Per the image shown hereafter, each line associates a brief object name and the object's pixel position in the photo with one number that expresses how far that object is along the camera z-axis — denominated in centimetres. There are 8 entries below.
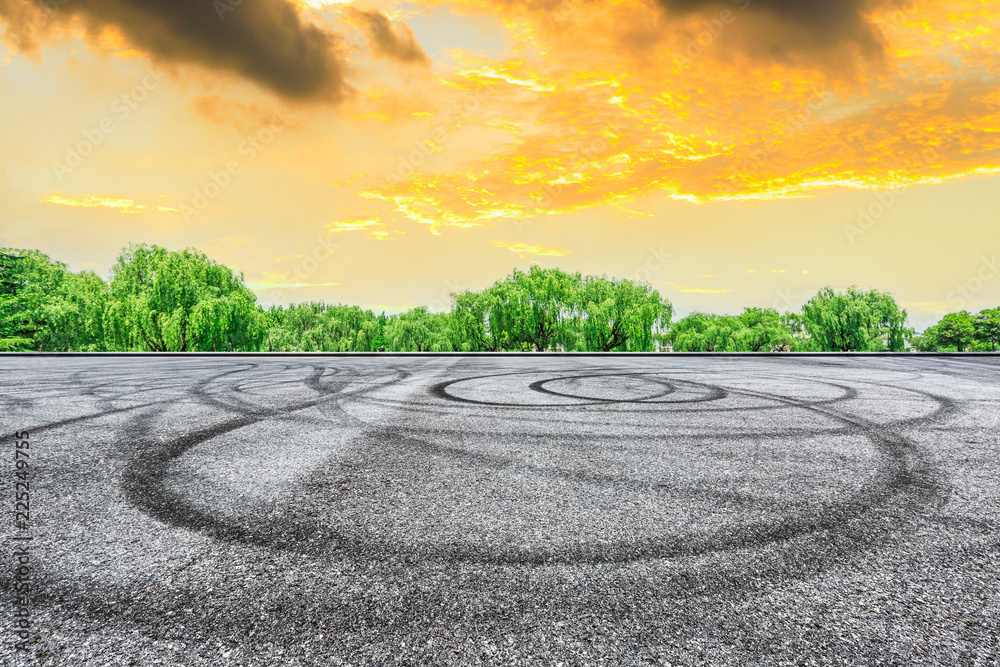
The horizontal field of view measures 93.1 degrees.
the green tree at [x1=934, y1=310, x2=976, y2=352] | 5762
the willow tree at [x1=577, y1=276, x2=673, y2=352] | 3144
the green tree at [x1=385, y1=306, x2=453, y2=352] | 3900
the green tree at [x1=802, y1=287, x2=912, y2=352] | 3184
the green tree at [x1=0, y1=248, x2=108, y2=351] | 2945
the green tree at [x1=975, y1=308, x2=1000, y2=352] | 5534
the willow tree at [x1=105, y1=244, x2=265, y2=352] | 2611
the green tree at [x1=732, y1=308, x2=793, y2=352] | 4150
